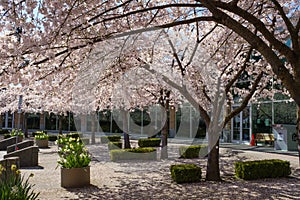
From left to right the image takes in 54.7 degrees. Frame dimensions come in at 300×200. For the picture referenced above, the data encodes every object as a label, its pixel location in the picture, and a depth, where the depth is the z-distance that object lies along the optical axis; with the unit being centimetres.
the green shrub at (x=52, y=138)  2123
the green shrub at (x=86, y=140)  1862
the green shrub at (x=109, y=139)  1883
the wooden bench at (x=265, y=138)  1697
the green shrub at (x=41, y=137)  1763
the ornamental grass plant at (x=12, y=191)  389
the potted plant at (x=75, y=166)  705
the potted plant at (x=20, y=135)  1708
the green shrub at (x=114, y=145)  1541
